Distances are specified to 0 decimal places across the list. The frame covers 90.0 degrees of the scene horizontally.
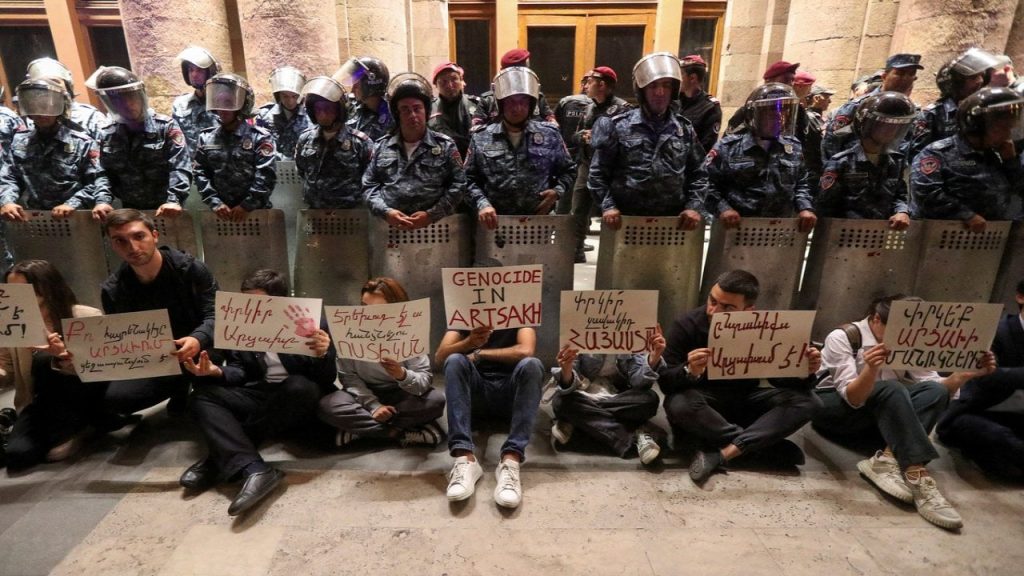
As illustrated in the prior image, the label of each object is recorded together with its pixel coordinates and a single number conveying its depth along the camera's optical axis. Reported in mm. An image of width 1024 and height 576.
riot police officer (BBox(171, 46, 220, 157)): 4555
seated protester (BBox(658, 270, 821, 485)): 2465
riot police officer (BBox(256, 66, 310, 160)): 4688
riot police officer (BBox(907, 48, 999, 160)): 4016
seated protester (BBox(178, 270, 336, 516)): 2404
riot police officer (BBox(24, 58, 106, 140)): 4000
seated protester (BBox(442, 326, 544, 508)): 2414
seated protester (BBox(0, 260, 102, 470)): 2506
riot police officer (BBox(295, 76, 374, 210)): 3498
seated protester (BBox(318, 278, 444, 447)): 2645
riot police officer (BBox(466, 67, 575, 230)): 3324
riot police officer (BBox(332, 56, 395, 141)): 4227
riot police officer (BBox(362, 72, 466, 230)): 3240
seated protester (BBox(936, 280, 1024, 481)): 2537
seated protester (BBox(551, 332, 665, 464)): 2689
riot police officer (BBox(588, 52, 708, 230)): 3256
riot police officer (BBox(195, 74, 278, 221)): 3531
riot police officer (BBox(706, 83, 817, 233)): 3236
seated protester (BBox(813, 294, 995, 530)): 2359
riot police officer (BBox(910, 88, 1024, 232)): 3271
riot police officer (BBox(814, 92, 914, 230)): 3244
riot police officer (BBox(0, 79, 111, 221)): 3553
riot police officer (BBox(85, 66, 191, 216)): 3486
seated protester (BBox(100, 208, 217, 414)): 2533
